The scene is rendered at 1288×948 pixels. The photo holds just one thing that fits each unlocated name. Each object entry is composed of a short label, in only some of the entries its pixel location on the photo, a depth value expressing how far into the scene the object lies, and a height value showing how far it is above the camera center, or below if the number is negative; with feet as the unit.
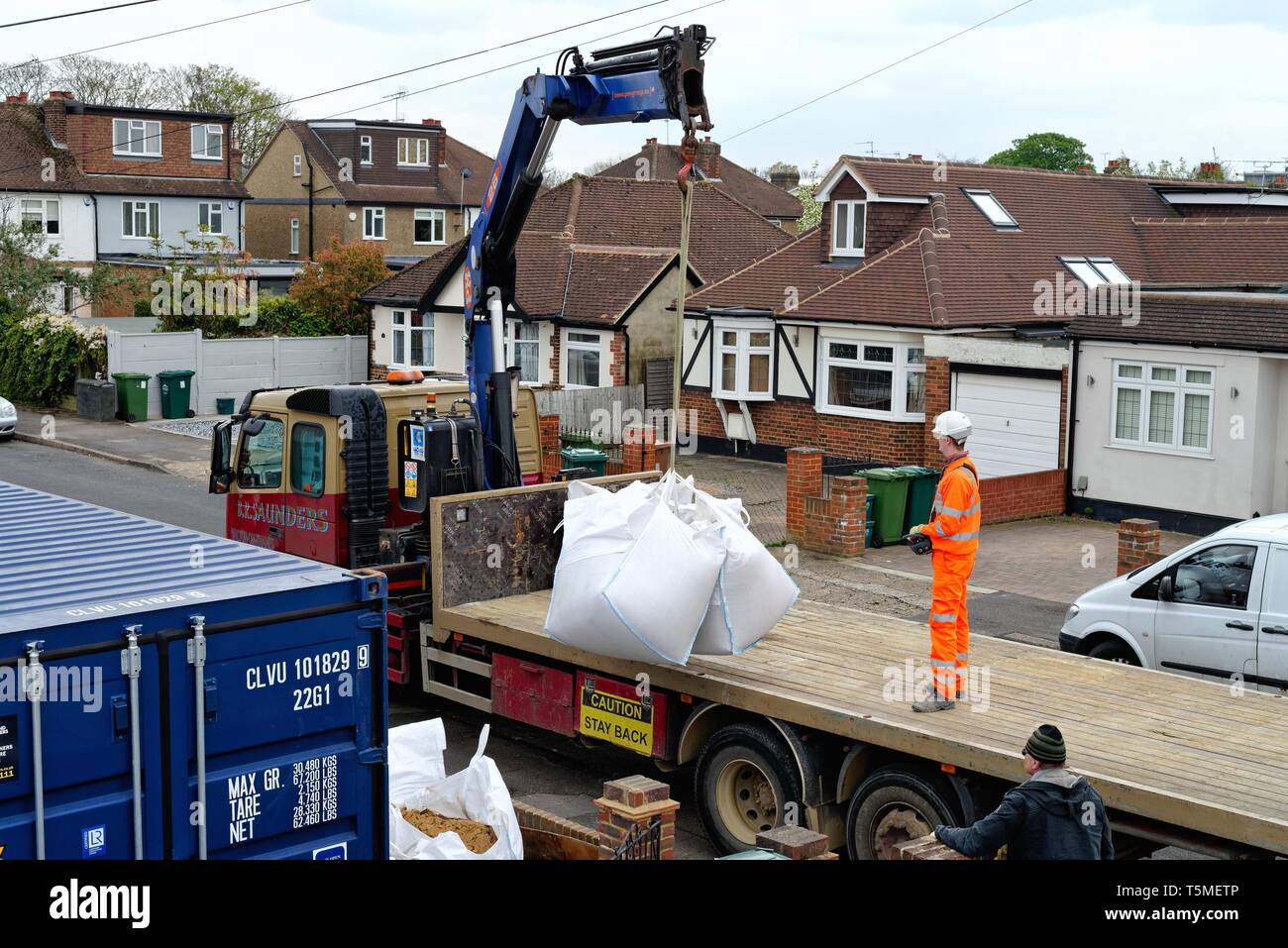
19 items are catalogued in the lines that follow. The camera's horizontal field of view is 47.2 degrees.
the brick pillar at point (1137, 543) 52.49 -6.55
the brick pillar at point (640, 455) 70.28 -5.04
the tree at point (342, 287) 122.93 +4.81
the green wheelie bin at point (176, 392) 104.12 -3.53
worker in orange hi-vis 28.37 -3.82
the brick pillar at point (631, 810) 23.59 -7.40
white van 35.63 -6.36
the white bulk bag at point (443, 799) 24.43 -7.98
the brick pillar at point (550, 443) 76.33 -4.98
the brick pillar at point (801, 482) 64.34 -5.65
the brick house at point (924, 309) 76.38 +2.63
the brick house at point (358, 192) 177.06 +18.68
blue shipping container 18.78 -4.97
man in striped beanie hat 20.17 -6.32
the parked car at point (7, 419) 94.43 -5.10
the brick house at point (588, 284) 101.96 +4.71
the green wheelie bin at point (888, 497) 64.18 -6.20
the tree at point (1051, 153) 246.27 +34.62
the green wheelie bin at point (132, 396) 102.01 -3.79
